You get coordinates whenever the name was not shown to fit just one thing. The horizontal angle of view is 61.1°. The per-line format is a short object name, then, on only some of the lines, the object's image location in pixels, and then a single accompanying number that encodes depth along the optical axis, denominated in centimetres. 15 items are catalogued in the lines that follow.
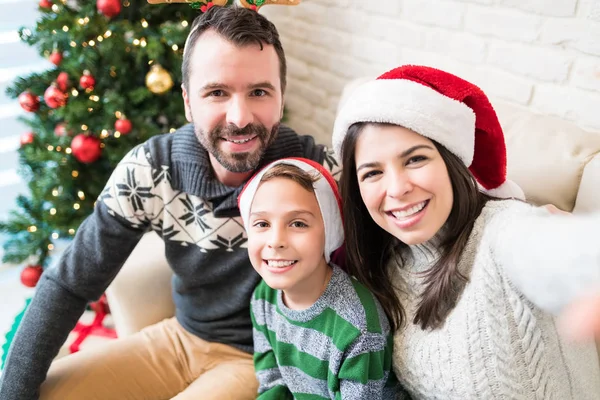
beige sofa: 110
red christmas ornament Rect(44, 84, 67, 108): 196
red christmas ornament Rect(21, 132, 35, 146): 210
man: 124
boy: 106
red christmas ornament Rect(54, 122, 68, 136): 199
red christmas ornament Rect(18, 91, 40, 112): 201
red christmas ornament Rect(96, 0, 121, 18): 188
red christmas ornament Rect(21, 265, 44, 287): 222
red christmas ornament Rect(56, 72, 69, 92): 198
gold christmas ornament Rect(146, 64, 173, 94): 194
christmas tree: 193
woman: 91
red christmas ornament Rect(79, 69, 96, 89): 193
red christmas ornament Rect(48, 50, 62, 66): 196
